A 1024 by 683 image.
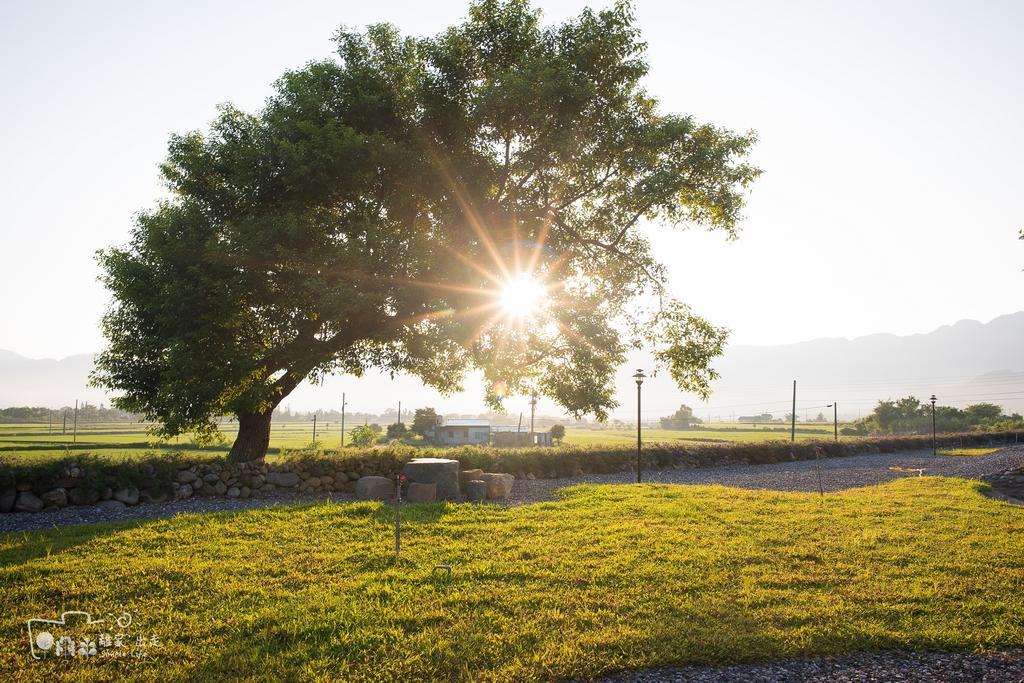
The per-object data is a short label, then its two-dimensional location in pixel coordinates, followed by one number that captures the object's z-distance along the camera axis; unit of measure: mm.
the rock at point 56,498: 12234
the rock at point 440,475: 14539
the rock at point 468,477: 15681
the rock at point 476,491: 14609
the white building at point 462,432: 62031
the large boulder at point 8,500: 11789
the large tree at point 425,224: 14883
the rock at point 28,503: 11945
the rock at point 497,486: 15523
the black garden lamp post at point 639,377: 19567
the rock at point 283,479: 15109
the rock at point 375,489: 14617
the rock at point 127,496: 12945
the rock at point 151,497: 13266
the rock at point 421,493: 13961
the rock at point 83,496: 12531
